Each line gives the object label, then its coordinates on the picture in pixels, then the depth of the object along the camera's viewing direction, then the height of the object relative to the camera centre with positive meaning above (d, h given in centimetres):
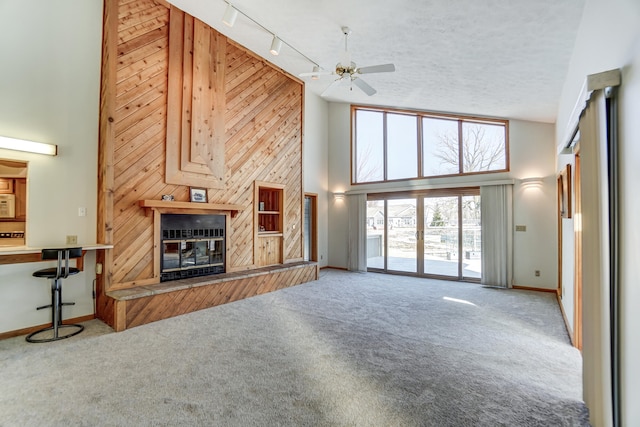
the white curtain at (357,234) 774 -36
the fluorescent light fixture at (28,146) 329 +83
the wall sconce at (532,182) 572 +72
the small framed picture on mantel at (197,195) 492 +40
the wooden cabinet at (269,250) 613 -63
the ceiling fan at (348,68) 402 +206
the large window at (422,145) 639 +172
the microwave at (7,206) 338 +15
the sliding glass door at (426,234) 650 -32
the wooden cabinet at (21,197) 349 +25
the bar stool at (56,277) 327 -64
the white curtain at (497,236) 594 -31
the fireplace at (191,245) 462 -42
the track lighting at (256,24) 412 +284
